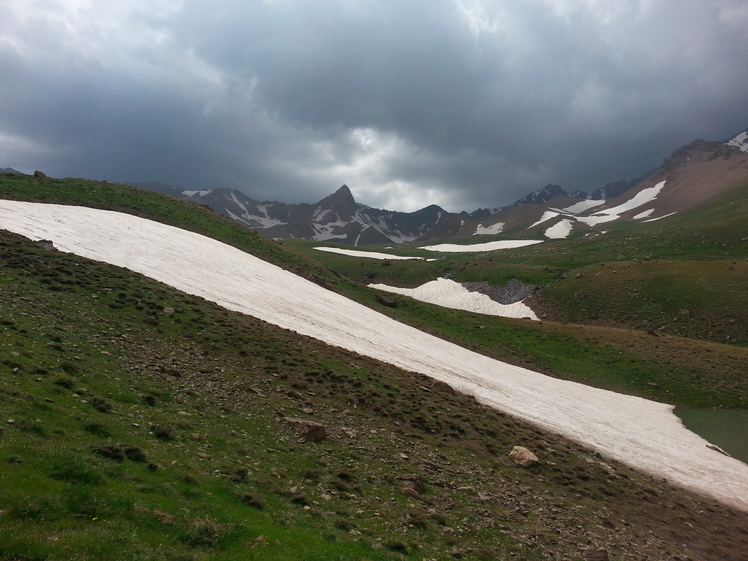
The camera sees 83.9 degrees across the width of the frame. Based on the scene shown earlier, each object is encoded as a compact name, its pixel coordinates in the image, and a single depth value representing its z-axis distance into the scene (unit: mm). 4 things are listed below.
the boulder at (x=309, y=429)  17172
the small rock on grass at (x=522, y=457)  20591
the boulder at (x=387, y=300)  61094
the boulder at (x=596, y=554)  14052
